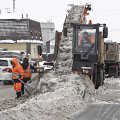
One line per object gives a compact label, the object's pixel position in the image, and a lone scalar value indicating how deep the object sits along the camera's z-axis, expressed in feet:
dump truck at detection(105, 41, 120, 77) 96.07
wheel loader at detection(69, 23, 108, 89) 54.44
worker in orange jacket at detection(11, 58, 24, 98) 46.42
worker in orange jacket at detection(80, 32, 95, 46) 54.60
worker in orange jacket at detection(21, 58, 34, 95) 48.98
